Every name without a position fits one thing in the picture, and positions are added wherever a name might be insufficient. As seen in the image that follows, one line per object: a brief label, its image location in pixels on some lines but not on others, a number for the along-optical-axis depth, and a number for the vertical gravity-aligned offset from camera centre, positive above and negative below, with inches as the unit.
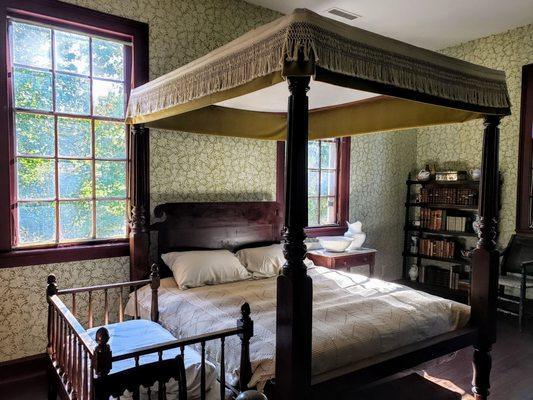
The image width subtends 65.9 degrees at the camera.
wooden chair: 171.9 -35.8
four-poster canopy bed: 68.4 +18.1
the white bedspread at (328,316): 82.8 -32.4
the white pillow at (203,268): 126.6 -27.5
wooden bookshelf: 201.6 -23.4
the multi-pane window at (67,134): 120.6 +14.1
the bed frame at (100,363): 63.7 -31.6
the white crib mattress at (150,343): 80.1 -36.0
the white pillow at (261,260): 142.8 -27.9
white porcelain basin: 176.9 -26.3
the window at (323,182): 195.6 +0.3
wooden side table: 170.1 -32.1
